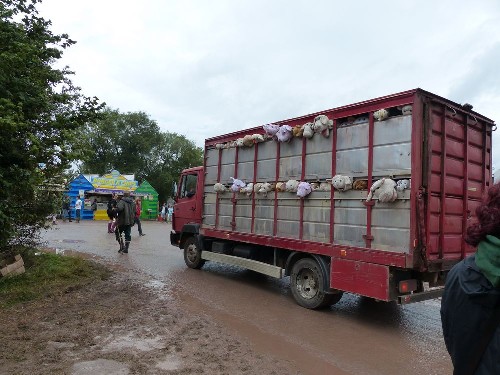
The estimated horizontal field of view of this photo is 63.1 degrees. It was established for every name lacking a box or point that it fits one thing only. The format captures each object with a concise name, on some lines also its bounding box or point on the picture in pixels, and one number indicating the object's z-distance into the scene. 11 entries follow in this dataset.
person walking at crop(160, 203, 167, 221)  33.56
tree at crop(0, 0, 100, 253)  5.81
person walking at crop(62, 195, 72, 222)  26.37
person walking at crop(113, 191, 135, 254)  12.14
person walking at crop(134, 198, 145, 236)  18.62
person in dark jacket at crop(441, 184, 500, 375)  1.47
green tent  34.00
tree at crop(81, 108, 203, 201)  48.10
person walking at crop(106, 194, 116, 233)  16.77
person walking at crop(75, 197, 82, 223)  26.61
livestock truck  5.47
